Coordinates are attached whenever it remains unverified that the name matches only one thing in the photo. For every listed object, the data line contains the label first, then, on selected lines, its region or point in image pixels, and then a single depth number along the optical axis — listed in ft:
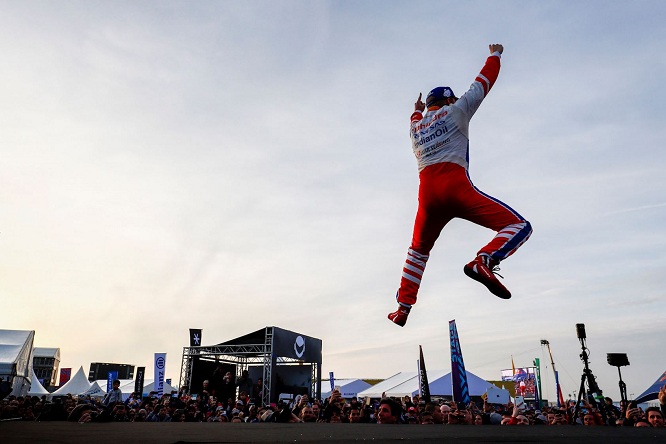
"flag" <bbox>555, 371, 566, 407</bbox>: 88.28
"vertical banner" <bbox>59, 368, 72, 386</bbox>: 178.29
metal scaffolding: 55.98
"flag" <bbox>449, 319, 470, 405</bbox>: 38.65
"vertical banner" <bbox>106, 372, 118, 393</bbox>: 87.86
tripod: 27.32
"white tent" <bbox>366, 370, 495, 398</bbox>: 70.90
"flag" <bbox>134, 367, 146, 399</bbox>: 61.57
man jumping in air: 13.43
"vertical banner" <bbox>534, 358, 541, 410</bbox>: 106.32
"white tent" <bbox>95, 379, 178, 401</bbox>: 89.09
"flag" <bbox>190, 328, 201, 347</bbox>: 61.57
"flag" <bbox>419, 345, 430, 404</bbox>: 39.22
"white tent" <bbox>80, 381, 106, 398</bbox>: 90.94
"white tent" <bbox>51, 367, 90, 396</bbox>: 89.92
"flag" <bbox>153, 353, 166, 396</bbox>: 61.52
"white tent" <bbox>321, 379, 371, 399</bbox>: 107.37
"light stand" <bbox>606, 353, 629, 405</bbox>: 31.27
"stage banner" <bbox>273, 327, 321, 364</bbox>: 57.57
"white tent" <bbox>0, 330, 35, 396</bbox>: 60.95
